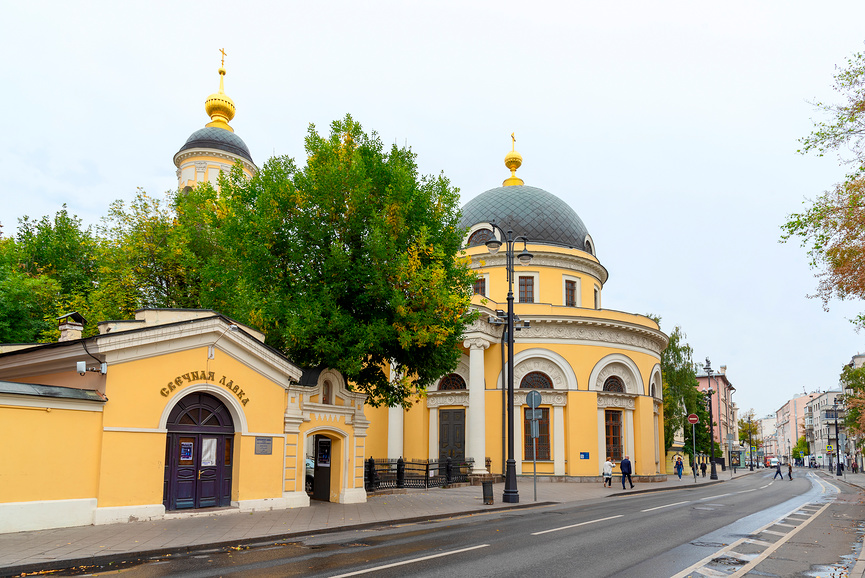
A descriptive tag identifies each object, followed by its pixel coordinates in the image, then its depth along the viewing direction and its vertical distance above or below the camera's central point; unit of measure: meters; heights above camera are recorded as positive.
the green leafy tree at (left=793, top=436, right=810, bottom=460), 150.81 -11.25
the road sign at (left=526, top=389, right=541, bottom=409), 21.05 +0.02
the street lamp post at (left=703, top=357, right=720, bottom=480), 43.17 +0.52
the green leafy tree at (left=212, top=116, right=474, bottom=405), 17.20 +3.87
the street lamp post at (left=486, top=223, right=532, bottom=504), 19.69 +0.18
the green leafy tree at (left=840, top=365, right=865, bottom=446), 52.70 +1.99
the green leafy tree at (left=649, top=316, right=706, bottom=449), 48.12 +1.29
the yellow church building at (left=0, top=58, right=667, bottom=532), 12.06 -0.66
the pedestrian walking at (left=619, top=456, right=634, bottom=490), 28.59 -2.97
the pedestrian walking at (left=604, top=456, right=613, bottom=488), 29.05 -3.29
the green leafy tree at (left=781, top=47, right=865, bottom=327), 13.51 +4.02
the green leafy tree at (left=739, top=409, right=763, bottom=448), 135.65 -6.44
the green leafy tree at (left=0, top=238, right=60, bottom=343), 27.23 +4.18
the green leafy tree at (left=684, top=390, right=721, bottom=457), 60.81 -3.56
